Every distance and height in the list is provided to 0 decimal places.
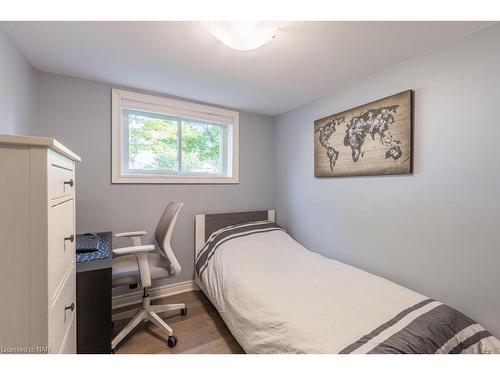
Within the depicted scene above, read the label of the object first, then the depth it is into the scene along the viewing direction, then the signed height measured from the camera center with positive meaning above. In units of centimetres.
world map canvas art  169 +42
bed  105 -72
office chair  160 -68
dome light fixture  118 +87
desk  109 -64
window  221 +52
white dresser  60 -17
